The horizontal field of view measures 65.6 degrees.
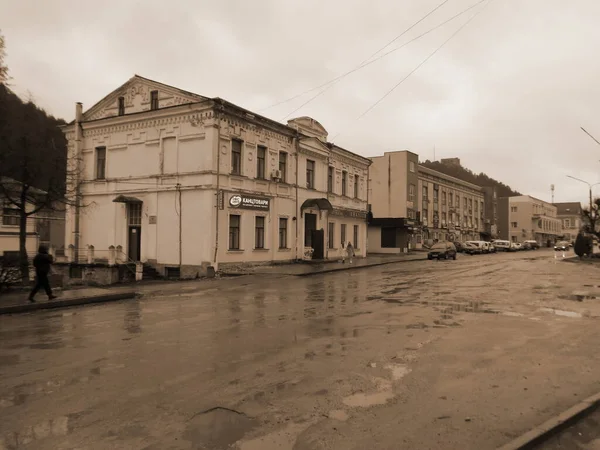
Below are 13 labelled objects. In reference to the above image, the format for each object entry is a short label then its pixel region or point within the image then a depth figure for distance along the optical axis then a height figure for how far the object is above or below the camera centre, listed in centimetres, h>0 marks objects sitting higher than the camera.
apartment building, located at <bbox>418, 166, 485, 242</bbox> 6322 +504
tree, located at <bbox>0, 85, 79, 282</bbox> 1675 +289
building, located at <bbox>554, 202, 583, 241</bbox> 13030 +523
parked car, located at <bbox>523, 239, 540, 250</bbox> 8215 -61
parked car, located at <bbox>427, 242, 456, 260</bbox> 4103 -102
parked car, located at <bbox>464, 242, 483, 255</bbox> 5553 -100
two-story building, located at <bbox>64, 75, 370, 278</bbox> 2536 +336
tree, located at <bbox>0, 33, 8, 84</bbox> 1586 +579
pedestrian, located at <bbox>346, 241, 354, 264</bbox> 3262 -79
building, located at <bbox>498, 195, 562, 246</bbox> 10119 +483
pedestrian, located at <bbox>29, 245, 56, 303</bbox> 1430 -100
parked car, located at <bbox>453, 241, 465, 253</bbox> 5669 -86
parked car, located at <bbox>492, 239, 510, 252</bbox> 6531 -59
